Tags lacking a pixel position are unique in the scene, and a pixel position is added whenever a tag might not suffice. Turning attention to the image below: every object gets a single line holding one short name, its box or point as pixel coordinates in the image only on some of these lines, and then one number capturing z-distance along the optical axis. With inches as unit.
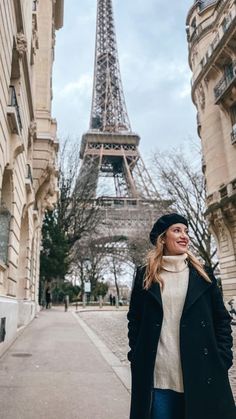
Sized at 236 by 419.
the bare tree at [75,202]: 1204.5
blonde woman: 84.0
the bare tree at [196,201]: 863.7
